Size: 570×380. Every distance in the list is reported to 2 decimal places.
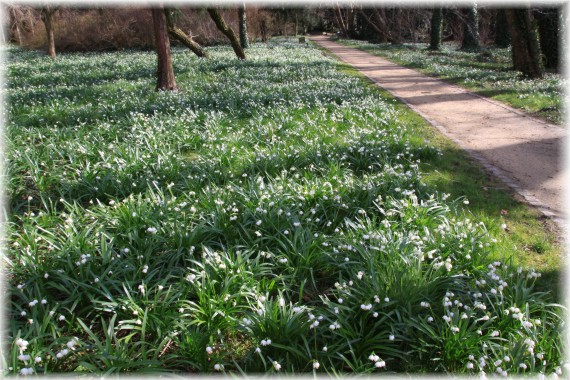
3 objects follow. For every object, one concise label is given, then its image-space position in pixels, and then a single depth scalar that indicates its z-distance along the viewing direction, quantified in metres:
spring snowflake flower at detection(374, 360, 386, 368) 2.25
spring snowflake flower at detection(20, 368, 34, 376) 2.16
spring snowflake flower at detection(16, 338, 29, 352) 2.23
